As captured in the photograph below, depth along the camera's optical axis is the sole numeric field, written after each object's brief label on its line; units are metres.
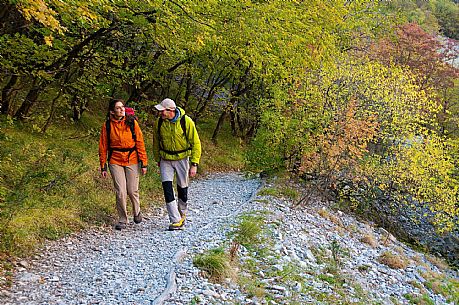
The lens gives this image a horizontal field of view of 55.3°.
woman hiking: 8.08
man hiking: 7.98
